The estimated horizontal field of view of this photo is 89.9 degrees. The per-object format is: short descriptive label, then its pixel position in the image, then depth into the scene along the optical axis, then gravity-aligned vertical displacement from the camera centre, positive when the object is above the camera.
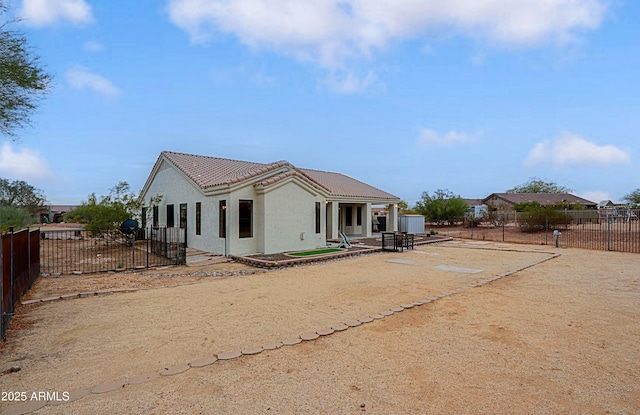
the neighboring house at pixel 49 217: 43.27 -0.34
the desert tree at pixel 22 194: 29.34 +2.05
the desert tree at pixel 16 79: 7.28 +3.24
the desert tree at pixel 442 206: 33.62 +0.64
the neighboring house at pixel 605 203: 68.46 +1.79
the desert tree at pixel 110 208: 16.62 +0.34
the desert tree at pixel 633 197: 55.49 +2.44
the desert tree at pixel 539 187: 74.44 +5.76
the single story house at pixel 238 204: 13.49 +0.42
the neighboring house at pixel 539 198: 60.16 +2.66
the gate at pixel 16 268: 5.39 -1.17
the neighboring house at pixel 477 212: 33.67 +0.06
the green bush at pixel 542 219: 25.00 -0.59
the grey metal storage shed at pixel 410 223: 26.50 -0.90
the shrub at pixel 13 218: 13.28 -0.14
